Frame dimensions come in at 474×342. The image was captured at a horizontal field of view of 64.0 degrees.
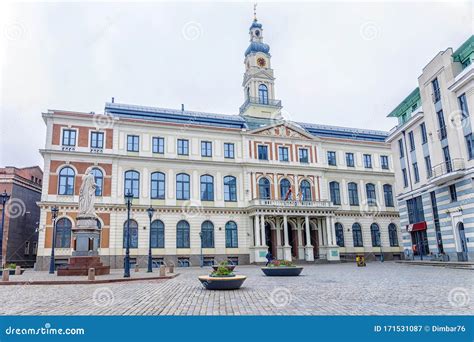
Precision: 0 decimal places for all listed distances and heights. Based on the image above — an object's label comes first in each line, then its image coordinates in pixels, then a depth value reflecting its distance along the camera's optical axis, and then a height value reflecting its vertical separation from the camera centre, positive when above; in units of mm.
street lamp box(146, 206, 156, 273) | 25469 -299
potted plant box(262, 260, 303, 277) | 20422 -923
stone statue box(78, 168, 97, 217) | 22516 +3694
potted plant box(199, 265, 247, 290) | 13914 -936
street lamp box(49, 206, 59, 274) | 25869 -305
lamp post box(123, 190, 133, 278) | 19931 -501
